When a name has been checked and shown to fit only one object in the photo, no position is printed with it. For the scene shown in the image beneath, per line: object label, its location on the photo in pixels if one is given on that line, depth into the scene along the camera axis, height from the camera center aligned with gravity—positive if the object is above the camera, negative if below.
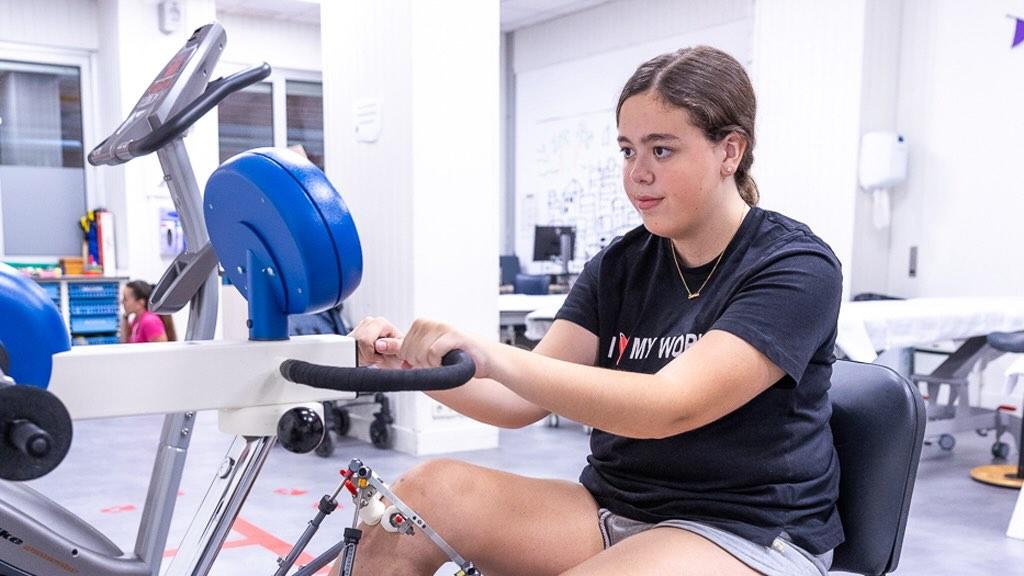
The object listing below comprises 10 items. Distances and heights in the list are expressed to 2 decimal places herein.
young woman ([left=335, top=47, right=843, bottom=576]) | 1.10 -0.22
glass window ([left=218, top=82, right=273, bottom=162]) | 8.23 +0.89
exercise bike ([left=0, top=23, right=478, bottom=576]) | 0.80 -0.15
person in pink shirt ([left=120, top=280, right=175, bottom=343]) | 4.97 -0.58
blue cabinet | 6.56 -0.64
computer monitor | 7.31 -0.19
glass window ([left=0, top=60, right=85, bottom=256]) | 7.07 +0.45
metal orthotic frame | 1.22 -0.41
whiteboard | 7.84 +0.66
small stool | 3.61 -1.03
